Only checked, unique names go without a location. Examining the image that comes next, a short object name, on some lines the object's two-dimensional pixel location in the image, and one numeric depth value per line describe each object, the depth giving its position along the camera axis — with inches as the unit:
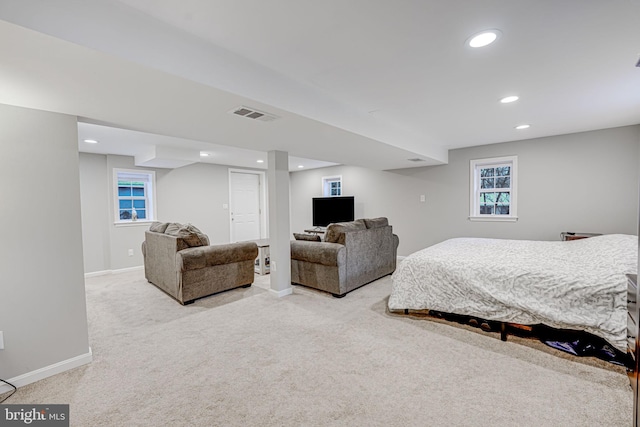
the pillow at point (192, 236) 144.2
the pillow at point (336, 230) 148.8
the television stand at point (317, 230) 259.7
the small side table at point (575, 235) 159.6
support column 148.6
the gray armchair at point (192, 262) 137.9
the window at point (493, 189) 188.9
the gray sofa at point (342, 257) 145.2
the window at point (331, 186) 289.4
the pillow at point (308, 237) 162.6
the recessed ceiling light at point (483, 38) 66.2
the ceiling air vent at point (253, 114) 85.7
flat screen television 270.1
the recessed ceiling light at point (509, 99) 107.7
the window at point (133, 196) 211.3
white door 287.0
